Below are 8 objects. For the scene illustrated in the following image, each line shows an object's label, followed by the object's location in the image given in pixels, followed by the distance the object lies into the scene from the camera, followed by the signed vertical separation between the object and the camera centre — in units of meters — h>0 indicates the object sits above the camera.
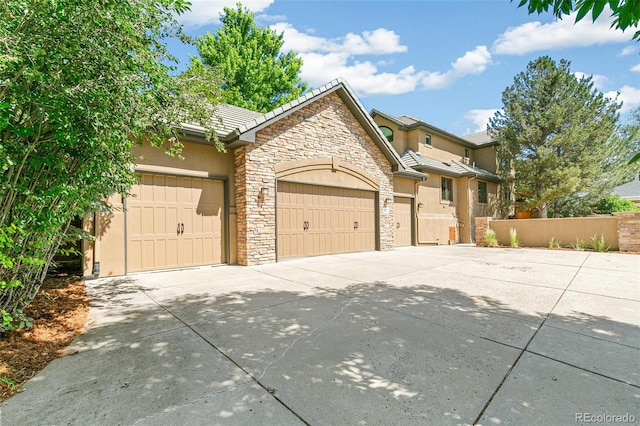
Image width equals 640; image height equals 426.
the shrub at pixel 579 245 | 11.87 -1.23
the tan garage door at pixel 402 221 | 13.66 -0.13
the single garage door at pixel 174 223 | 7.21 +0.00
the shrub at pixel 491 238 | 13.62 -1.03
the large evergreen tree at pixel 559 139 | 16.38 +4.43
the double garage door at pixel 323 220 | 9.45 +0.00
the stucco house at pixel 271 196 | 7.27 +0.79
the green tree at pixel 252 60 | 22.08 +12.72
